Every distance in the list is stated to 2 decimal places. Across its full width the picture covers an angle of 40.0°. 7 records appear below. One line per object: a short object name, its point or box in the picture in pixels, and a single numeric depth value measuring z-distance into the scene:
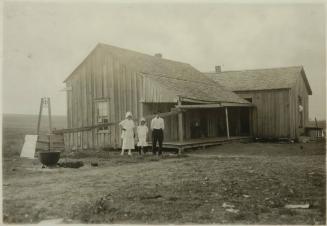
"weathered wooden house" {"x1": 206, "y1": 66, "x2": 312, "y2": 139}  25.95
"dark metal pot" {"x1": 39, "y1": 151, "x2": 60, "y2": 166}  13.55
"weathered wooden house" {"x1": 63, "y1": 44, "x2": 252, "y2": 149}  18.70
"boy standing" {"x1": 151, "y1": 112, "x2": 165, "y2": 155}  17.22
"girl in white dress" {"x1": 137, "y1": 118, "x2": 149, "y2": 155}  17.64
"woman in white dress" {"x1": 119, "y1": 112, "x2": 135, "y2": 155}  17.36
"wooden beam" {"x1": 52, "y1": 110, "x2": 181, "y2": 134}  16.89
